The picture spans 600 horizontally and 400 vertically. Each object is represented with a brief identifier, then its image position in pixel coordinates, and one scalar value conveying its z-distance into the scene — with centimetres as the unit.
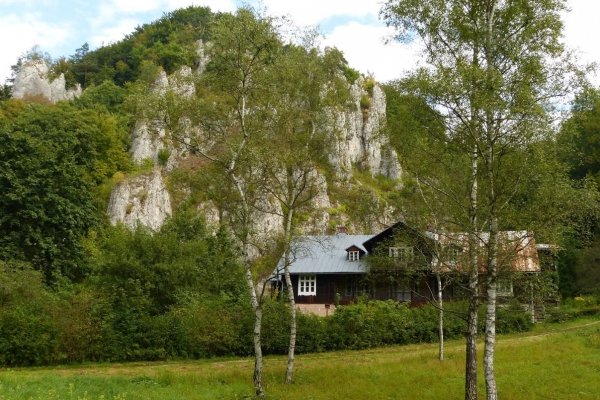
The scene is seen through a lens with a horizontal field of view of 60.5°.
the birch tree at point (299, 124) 1766
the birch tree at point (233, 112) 1612
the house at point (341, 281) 3591
